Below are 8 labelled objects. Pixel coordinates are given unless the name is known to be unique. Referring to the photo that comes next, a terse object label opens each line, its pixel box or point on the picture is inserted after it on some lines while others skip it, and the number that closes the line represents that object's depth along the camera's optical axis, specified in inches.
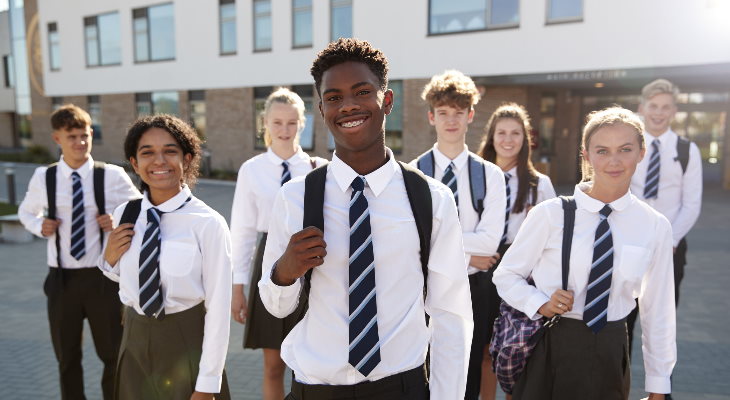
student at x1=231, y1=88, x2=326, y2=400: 145.0
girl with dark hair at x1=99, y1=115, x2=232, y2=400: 101.1
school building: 541.0
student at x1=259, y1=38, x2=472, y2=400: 72.7
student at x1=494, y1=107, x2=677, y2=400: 100.2
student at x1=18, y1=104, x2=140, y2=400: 147.9
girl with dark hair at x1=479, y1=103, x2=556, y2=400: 154.1
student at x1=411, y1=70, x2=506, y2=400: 136.3
